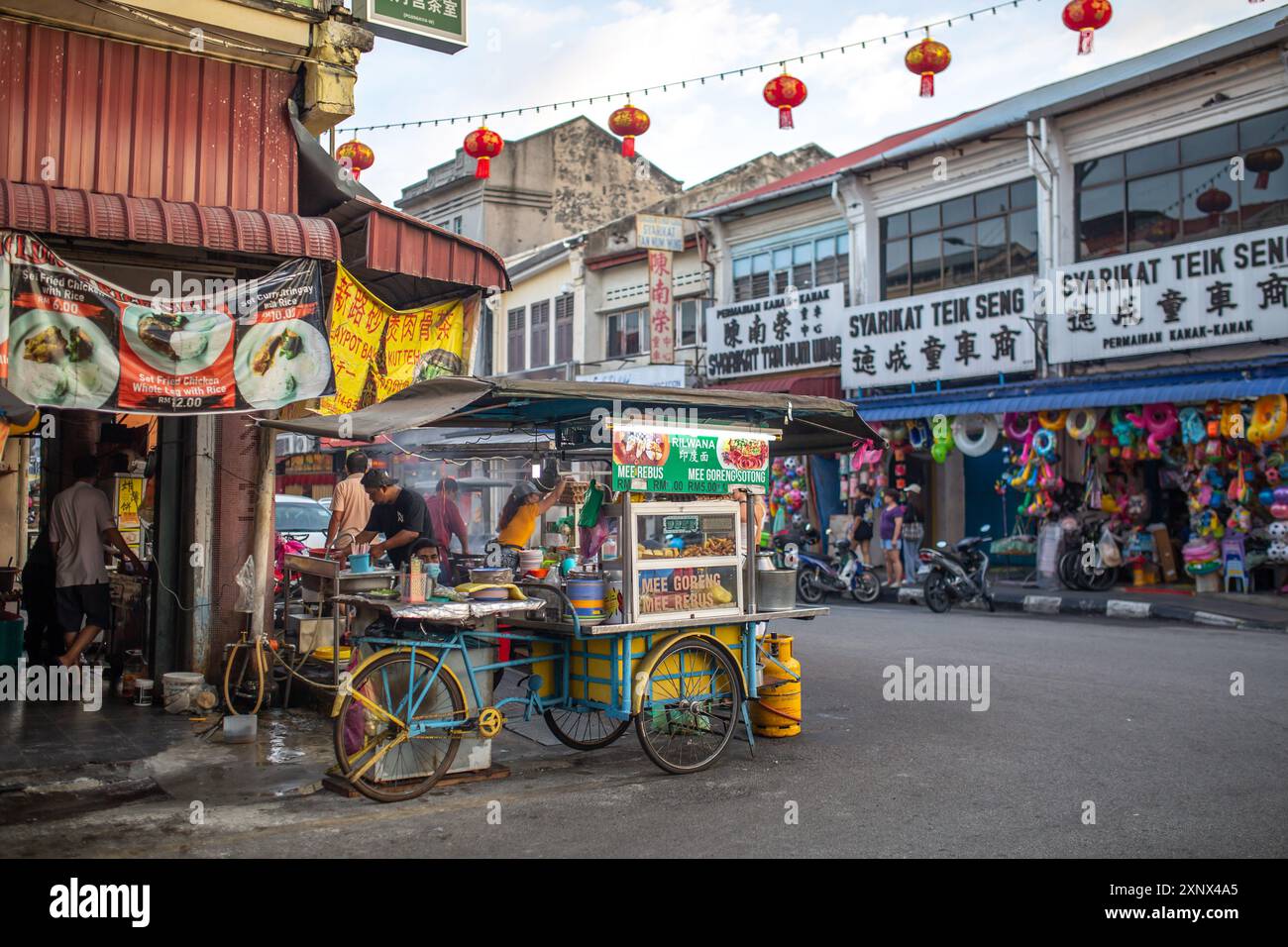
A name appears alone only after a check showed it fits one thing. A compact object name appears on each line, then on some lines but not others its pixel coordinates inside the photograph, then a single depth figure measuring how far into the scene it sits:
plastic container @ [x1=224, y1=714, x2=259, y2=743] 7.67
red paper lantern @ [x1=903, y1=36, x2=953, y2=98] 13.29
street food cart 6.17
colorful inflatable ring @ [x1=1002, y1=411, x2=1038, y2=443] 17.56
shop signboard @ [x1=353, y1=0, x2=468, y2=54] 8.73
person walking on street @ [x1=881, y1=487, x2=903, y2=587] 19.00
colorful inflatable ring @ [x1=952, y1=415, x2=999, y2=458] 18.12
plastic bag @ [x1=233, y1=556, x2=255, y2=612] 8.62
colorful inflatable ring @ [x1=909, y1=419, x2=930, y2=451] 19.55
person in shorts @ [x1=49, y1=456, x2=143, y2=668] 8.96
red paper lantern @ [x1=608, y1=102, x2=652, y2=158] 14.52
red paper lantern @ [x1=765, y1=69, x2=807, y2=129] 13.67
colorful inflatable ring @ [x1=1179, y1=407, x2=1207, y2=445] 15.33
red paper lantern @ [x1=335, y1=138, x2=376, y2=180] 14.91
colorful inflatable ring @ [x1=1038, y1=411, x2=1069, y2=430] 17.06
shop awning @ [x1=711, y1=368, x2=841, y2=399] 21.56
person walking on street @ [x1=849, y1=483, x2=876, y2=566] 19.14
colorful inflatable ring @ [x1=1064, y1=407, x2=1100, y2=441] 16.56
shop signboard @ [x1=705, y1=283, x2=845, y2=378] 21.77
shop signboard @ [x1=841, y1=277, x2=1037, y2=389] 18.14
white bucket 8.43
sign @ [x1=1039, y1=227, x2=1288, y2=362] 14.99
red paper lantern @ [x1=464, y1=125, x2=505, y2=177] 15.89
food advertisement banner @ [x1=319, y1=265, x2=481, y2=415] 9.05
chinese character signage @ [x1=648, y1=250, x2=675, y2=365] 24.48
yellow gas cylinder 7.68
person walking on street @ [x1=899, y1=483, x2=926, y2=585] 18.95
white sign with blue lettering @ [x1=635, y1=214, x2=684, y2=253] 24.33
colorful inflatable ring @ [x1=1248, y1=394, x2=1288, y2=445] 14.29
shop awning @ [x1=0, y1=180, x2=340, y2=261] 7.13
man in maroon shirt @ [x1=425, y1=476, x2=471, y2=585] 12.04
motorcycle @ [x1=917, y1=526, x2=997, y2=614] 16.06
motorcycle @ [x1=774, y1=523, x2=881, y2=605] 18.22
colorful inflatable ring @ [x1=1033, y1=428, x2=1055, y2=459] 17.16
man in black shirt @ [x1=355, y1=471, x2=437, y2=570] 8.94
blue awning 14.83
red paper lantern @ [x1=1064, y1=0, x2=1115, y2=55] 12.02
